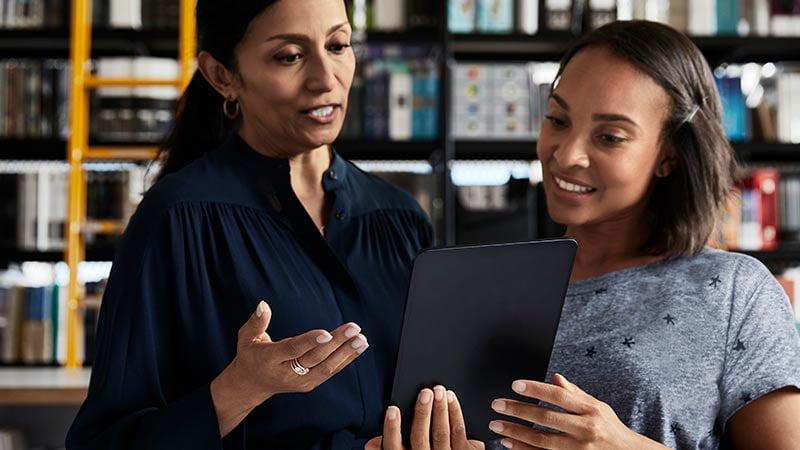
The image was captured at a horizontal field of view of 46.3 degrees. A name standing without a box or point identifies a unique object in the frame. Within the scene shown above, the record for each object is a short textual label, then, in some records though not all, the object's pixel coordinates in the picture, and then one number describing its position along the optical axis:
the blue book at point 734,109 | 3.38
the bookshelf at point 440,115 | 3.22
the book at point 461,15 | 3.30
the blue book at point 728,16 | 3.36
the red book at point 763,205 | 3.38
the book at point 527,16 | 3.31
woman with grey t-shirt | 1.15
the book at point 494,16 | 3.32
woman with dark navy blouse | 1.06
